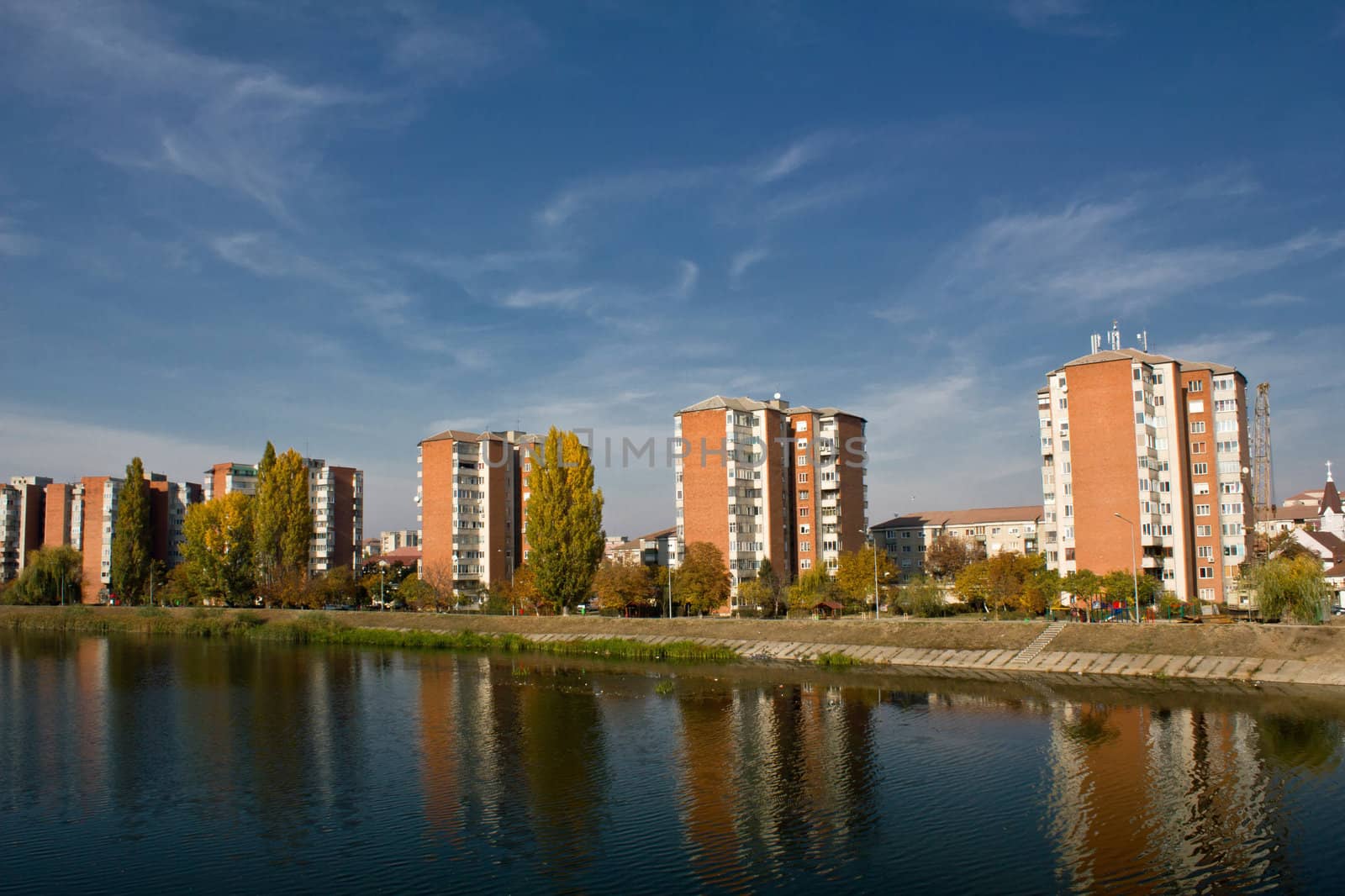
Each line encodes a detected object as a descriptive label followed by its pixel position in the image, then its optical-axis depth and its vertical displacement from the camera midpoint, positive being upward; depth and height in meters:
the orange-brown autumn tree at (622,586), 79.00 -3.38
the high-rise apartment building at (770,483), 87.62 +5.25
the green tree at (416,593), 90.94 -4.16
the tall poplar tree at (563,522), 78.12 +1.85
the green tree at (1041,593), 67.79 -4.03
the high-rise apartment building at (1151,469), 70.75 +4.61
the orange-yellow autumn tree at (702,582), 78.81 -3.16
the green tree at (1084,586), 66.31 -3.54
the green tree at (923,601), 70.75 -4.56
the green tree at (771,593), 79.94 -4.30
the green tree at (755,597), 79.25 -4.48
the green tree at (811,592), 76.25 -4.04
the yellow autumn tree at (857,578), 77.69 -3.13
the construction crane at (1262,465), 92.88 +6.11
